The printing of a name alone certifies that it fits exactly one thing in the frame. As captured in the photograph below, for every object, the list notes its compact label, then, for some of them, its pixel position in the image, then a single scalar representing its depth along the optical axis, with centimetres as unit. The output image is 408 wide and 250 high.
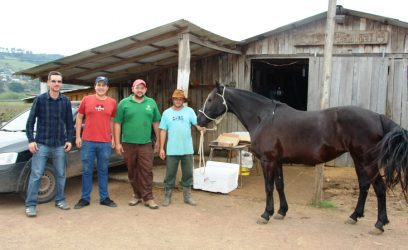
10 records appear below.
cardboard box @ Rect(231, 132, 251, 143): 785
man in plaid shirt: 516
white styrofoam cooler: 659
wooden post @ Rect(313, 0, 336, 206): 575
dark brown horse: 436
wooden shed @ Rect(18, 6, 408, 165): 789
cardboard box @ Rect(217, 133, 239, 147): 733
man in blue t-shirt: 576
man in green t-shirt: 557
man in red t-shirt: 545
